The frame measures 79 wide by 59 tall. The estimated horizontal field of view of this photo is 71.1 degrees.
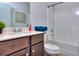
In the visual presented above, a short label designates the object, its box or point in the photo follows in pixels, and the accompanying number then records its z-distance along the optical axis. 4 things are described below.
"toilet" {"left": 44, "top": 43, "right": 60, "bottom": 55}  1.19
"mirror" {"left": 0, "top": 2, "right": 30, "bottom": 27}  0.92
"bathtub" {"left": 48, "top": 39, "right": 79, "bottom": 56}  1.44
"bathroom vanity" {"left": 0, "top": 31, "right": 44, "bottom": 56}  0.58
